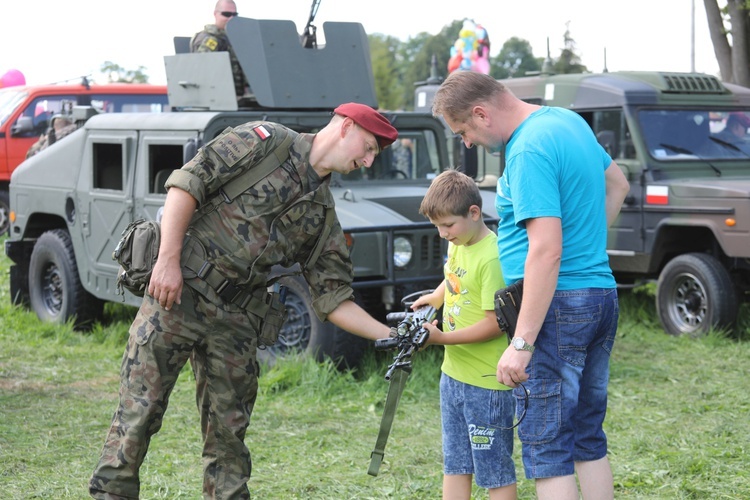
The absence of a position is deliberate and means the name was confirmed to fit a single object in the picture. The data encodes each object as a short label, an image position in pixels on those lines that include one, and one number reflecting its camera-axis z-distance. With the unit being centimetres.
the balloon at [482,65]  1488
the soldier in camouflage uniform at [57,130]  860
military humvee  634
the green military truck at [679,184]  788
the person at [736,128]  884
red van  1341
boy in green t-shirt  356
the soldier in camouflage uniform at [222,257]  345
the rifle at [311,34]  719
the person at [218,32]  726
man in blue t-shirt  309
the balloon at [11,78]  1697
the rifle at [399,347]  346
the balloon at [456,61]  1500
